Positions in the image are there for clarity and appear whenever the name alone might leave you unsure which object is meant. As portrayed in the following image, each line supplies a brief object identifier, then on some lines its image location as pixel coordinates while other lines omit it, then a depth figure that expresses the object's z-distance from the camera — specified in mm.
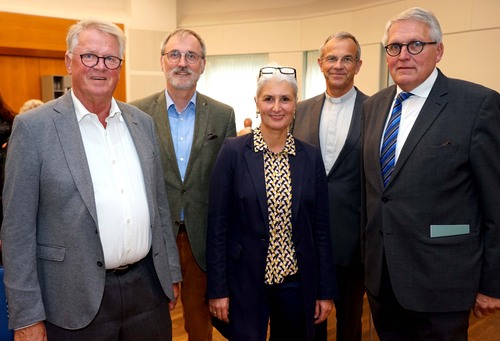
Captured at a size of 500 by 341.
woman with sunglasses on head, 2113
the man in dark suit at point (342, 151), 2682
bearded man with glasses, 2566
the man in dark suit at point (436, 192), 1933
